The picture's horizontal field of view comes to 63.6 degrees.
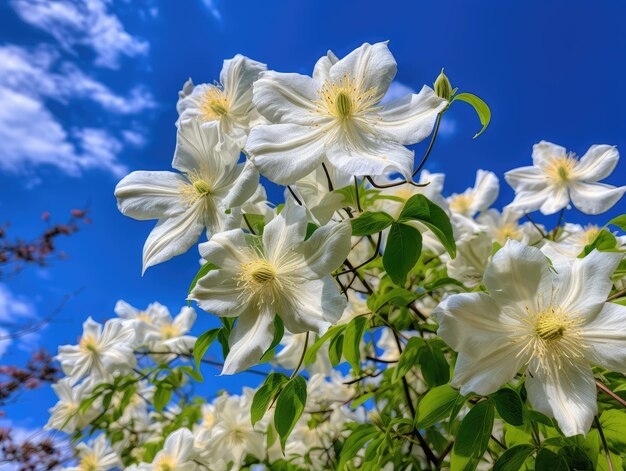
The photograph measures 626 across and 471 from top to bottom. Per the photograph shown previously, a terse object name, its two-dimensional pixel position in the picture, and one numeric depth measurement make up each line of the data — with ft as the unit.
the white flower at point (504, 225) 1.59
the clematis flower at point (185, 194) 0.79
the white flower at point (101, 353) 1.42
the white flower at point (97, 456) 1.69
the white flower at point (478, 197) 1.70
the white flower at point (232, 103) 0.82
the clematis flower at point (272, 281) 0.66
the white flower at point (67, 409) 1.56
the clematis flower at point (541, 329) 0.61
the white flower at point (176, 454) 1.23
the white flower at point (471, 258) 1.11
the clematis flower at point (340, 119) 0.66
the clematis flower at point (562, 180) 1.43
